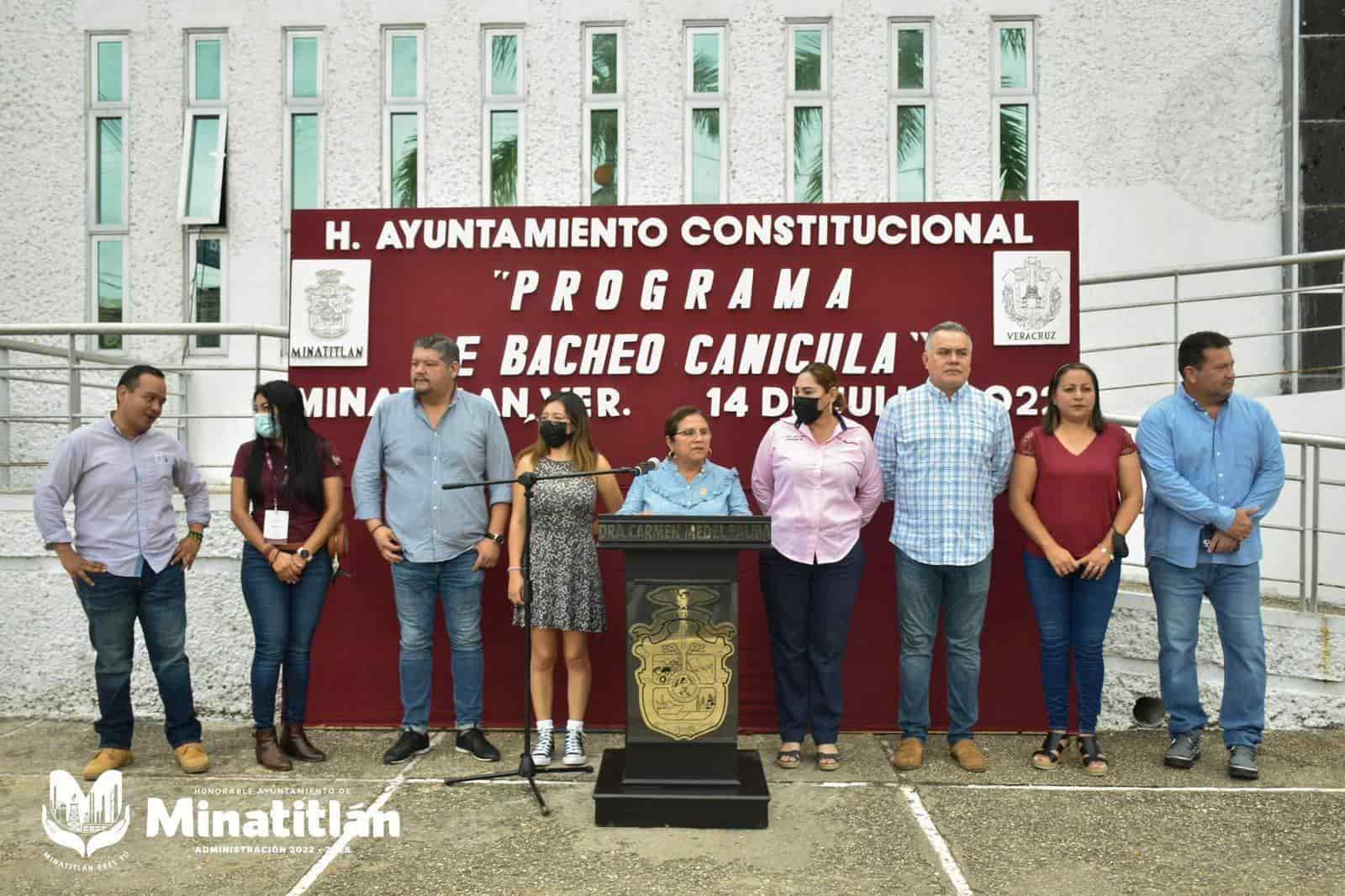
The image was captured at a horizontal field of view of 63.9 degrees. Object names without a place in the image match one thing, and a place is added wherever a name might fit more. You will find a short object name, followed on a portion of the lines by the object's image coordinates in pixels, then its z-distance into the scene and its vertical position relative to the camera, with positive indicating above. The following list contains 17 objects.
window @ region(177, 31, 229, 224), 9.27 +2.71
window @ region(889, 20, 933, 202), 9.05 +2.78
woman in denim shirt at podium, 4.52 -0.17
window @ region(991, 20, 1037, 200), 9.04 +2.79
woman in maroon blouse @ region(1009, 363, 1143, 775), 4.55 -0.34
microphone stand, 4.11 -0.86
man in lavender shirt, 4.56 -0.45
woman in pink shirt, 4.58 -0.42
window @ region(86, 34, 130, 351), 9.38 +2.33
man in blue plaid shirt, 4.58 -0.30
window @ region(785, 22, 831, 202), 9.09 +2.80
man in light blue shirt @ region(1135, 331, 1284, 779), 4.56 -0.34
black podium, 4.11 -0.81
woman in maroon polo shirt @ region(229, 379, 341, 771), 4.68 -0.40
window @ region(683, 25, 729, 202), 9.12 +2.81
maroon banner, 5.25 +0.56
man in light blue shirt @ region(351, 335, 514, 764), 4.84 -0.34
